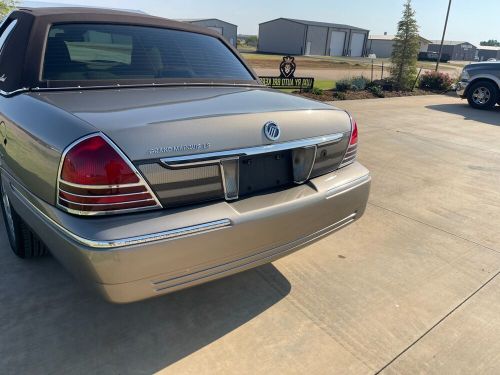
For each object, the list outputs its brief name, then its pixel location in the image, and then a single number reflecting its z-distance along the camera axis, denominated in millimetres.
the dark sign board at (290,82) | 12336
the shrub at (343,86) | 13188
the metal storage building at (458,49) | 81088
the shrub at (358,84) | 13438
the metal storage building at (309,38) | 59469
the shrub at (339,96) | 11830
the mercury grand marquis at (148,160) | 1820
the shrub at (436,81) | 16562
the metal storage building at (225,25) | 61838
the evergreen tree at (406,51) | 15125
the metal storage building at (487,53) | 91750
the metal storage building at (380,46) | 72562
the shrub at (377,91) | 13327
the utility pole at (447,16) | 20562
